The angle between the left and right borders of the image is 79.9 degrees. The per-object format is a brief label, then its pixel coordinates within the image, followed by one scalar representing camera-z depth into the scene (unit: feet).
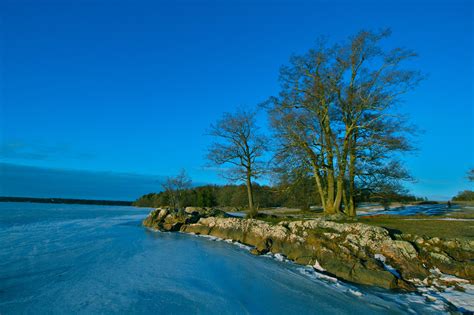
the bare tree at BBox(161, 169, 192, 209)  94.68
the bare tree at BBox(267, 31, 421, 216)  49.65
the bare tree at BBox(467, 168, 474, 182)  97.93
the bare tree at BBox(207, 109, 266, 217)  66.39
